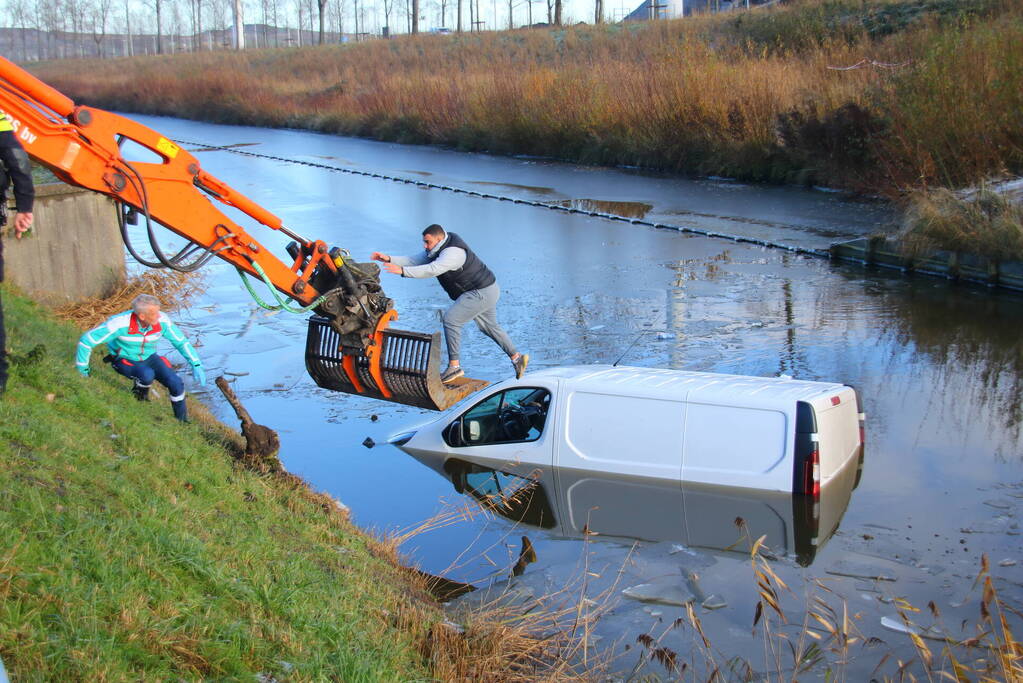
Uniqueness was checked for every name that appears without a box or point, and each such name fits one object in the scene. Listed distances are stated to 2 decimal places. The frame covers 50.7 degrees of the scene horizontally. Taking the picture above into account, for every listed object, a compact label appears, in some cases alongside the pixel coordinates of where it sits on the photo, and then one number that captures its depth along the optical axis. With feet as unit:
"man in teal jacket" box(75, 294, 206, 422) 31.60
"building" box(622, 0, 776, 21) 207.21
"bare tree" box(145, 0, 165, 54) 381.79
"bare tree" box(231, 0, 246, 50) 335.06
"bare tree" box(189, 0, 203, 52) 398.21
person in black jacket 24.35
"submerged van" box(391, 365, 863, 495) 28.89
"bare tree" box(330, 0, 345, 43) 393.70
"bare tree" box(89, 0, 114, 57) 399.85
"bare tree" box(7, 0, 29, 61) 398.42
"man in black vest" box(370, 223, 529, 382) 36.65
